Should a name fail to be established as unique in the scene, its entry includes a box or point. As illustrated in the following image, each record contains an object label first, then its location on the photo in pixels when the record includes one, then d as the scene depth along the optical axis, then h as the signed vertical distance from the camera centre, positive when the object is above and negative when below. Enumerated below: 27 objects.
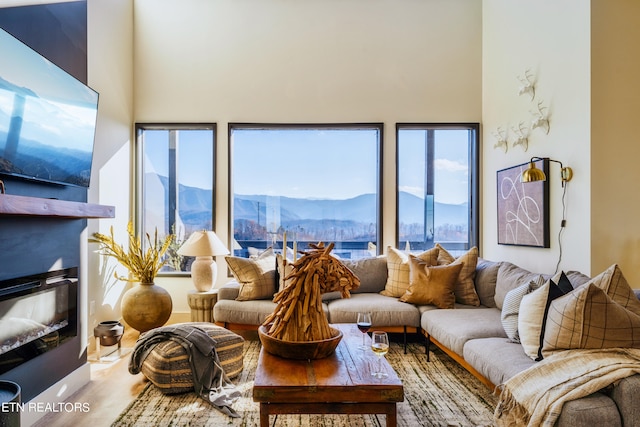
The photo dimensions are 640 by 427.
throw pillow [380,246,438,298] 4.01 -0.56
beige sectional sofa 1.75 -0.84
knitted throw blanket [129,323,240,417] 2.73 -1.05
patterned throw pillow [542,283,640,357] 2.02 -0.55
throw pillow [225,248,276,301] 3.91 -0.63
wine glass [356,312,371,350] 2.09 -0.57
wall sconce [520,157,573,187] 3.17 +0.33
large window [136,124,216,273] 4.86 +0.39
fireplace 2.27 -0.65
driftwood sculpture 2.05 -0.41
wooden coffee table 1.76 -0.79
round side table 4.13 -0.95
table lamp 4.19 -0.41
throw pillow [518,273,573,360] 2.28 -0.59
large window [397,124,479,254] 4.91 +0.34
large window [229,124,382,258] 4.91 +0.34
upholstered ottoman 2.77 -1.08
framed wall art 3.46 +0.07
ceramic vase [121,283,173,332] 3.85 -0.91
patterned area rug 2.40 -1.26
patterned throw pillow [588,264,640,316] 2.20 -0.41
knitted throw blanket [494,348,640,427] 1.79 -0.79
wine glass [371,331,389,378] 1.90 -0.63
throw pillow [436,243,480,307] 3.76 -0.63
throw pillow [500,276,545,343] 2.65 -0.64
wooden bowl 2.02 -0.68
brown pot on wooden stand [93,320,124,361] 3.42 -1.04
